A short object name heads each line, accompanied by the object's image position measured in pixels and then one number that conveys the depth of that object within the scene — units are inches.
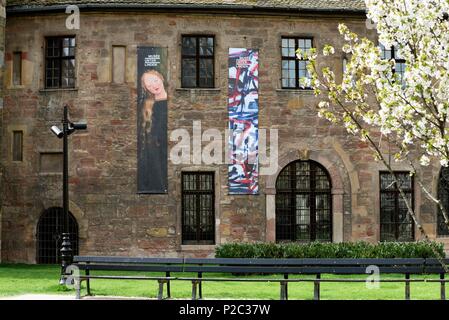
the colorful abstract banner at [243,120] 1015.0
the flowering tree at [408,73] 498.0
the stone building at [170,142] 1005.2
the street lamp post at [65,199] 723.4
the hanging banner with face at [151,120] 1005.2
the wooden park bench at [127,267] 618.8
